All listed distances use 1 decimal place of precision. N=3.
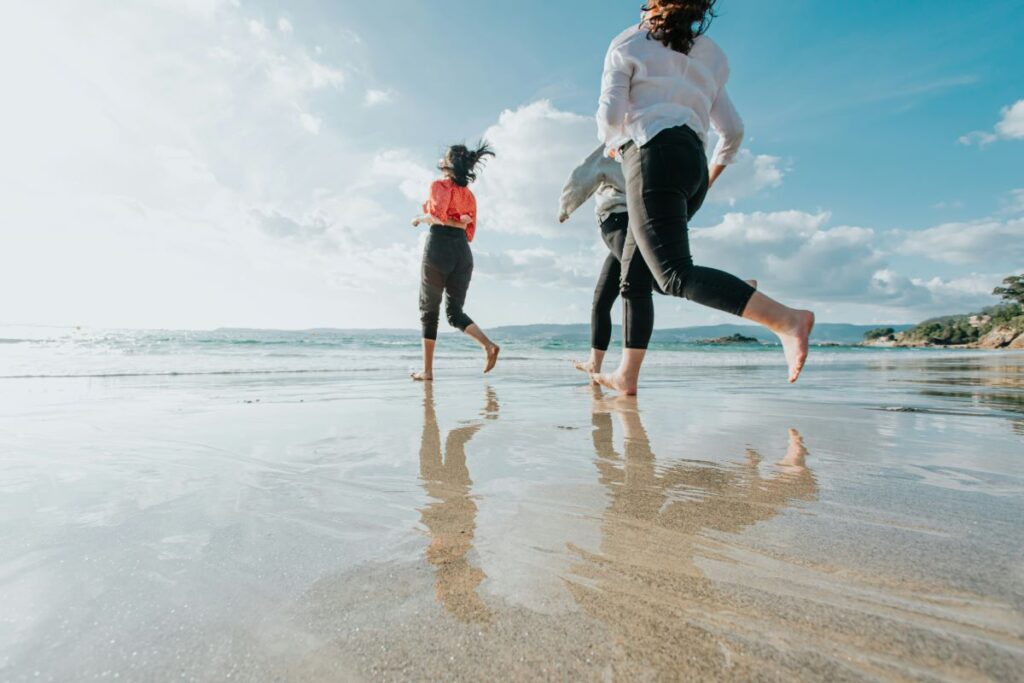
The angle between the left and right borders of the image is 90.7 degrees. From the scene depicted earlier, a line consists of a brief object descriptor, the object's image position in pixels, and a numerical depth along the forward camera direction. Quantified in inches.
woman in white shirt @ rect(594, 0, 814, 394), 90.6
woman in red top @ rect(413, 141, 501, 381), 192.4
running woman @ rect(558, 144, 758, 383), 140.0
